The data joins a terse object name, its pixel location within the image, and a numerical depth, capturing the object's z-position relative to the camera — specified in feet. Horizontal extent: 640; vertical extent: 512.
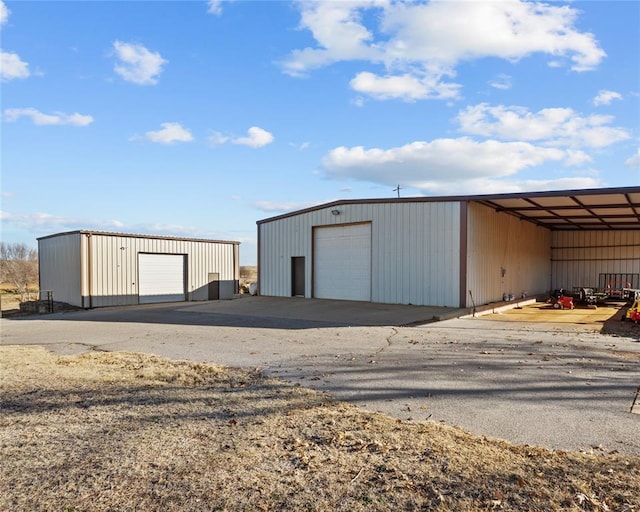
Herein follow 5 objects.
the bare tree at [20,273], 108.78
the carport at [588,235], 64.28
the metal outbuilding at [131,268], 79.10
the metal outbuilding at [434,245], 57.67
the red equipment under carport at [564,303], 70.33
